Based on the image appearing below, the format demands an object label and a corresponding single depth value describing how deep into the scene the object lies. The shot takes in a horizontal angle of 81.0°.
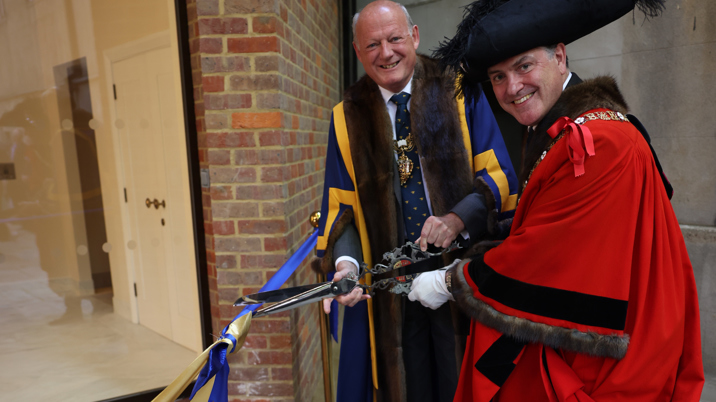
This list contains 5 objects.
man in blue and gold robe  1.69
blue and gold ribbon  1.37
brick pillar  2.29
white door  2.65
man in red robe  1.05
